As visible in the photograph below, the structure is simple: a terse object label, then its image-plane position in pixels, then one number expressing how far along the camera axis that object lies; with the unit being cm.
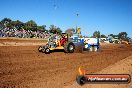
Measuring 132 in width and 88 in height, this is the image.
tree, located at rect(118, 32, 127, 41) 6788
